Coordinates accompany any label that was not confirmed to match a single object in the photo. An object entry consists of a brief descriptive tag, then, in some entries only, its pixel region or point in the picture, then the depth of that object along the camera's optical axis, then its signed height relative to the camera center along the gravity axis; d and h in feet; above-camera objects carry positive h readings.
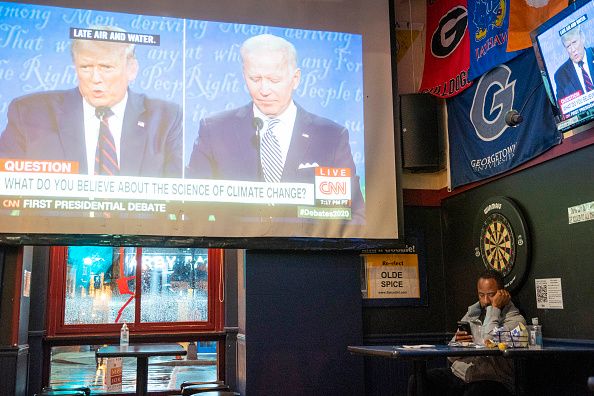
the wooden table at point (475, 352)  10.57 -0.87
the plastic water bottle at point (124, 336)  17.92 -0.84
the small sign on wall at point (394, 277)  17.03 +0.71
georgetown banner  13.65 +4.29
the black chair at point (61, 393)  13.75 -1.88
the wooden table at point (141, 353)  13.80 -1.02
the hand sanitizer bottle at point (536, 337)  11.98 -0.68
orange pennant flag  13.07 +6.09
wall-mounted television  11.10 +4.43
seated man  12.23 -1.29
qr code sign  13.47 +0.16
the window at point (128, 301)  19.63 +0.17
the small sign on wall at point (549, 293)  13.07 +0.17
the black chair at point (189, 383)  14.71 -1.83
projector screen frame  14.05 +1.59
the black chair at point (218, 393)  12.12 -1.70
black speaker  17.38 +4.67
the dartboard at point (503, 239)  14.16 +1.47
